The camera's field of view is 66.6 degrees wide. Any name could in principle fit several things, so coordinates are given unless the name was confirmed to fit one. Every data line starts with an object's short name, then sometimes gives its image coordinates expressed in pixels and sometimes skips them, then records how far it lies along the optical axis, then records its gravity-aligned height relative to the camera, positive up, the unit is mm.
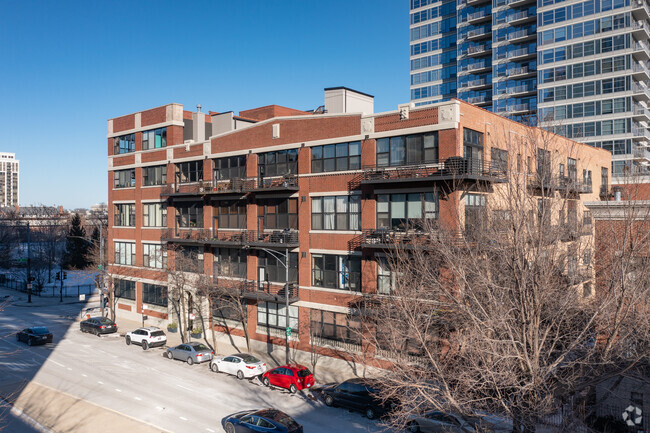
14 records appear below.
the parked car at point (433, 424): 19391 -8723
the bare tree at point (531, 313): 13797 -3139
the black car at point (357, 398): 23172 -9033
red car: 26766 -9086
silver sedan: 32781 -9428
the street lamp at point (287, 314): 29366 -6147
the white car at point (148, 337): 37250 -9493
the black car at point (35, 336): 37656 -9399
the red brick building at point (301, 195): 27469 +1156
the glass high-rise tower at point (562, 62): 62062 +20999
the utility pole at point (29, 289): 58156 -9073
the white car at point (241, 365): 29531 -9289
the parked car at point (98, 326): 41812 -9657
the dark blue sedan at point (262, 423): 19969 -8677
